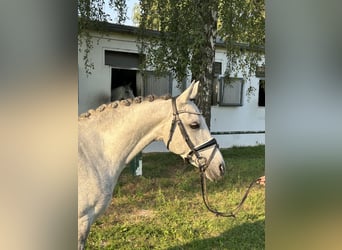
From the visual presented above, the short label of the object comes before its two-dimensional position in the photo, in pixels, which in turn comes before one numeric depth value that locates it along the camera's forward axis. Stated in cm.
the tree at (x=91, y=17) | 420
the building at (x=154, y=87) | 481
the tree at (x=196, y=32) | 437
